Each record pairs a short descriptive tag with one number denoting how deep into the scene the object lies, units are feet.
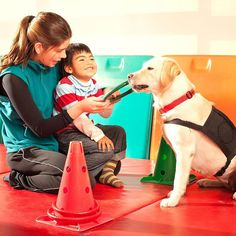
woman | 5.55
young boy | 6.01
